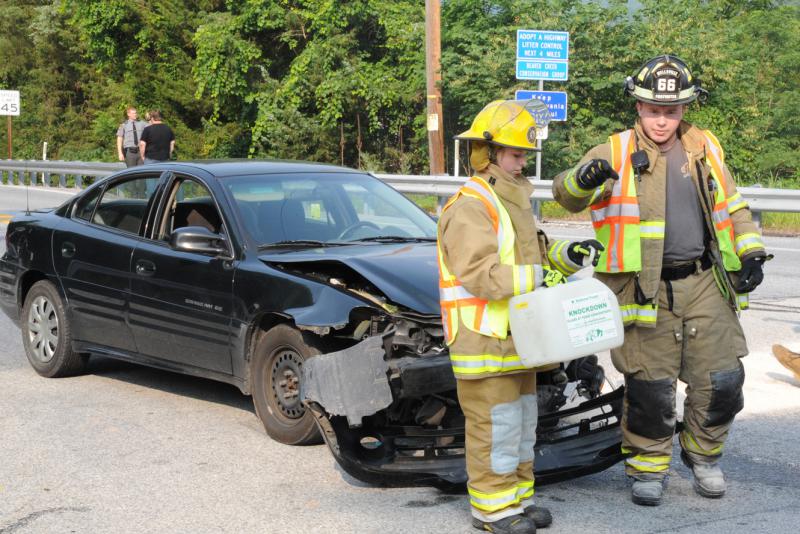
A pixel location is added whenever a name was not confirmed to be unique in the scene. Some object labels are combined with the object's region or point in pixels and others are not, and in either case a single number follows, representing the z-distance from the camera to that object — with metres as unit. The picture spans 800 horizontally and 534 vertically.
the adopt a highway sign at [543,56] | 20.48
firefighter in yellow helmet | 4.47
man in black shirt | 18.17
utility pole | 21.48
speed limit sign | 32.18
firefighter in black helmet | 4.93
